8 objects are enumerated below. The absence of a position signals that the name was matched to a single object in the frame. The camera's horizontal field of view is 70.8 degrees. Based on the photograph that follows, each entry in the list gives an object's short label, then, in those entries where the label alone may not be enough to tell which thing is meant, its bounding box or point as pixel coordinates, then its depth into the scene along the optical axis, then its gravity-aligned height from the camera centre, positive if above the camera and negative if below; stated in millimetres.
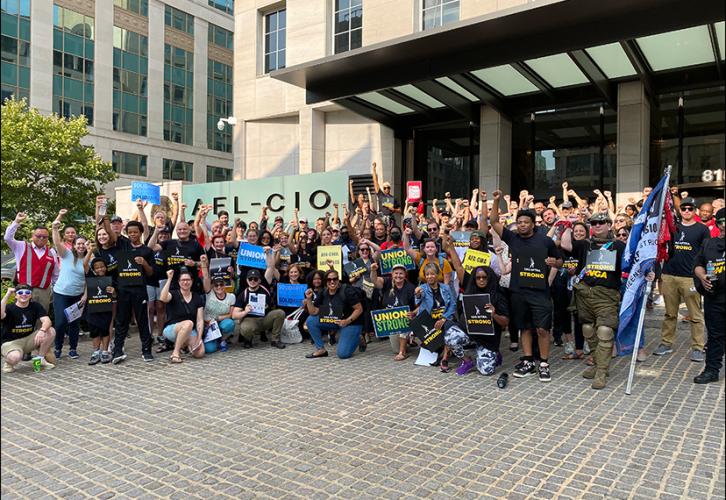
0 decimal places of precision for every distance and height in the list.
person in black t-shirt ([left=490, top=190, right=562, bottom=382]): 6344 -459
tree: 9378 +2017
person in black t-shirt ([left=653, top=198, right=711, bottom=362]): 6973 -384
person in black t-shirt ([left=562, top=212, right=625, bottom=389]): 6094 -605
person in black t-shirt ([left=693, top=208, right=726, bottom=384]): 5828 -556
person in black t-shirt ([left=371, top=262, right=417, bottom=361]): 7758 -842
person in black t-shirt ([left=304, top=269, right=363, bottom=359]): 7914 -1154
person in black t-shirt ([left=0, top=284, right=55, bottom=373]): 6934 -1278
